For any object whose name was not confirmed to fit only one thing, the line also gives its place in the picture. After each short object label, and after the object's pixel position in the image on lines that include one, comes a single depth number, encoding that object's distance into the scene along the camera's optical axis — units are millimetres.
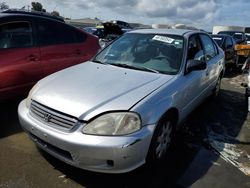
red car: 2864
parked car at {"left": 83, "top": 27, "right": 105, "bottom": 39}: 9856
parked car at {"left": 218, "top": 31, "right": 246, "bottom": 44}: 10597
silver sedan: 1778
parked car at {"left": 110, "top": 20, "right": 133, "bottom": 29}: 18736
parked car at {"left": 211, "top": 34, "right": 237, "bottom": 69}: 6882
